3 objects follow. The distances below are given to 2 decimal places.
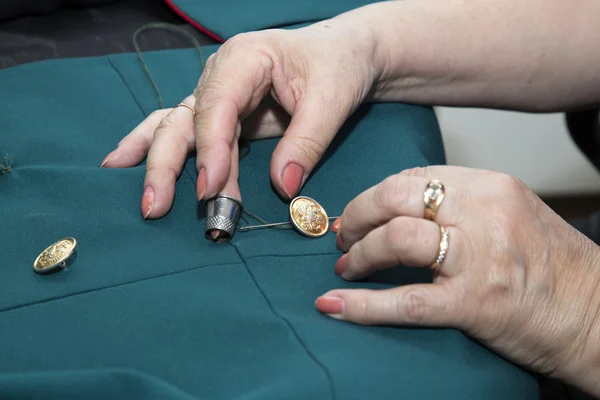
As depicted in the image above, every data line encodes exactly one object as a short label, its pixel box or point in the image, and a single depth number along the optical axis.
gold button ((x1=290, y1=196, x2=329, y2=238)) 0.88
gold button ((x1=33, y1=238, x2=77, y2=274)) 0.77
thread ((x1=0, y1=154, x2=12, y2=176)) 0.92
